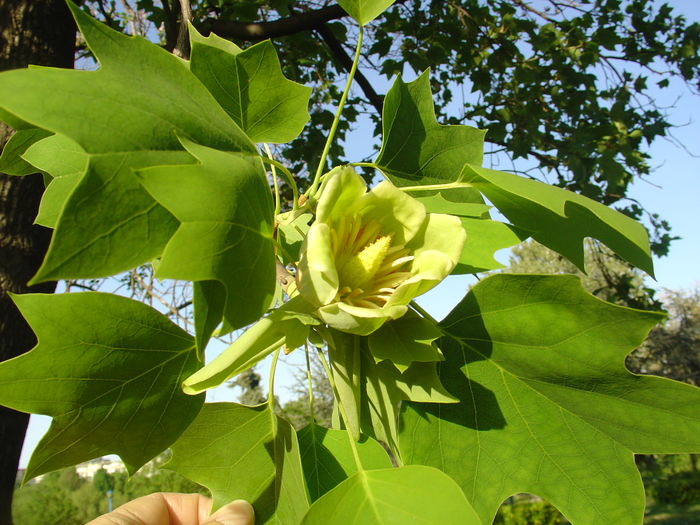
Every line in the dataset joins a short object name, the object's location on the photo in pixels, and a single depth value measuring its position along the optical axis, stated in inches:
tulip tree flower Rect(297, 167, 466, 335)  8.8
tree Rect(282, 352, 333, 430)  452.4
